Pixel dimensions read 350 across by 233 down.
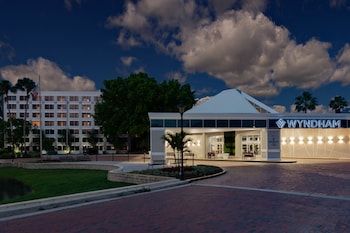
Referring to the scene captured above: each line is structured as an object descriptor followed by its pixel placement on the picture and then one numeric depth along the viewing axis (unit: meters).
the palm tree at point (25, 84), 60.70
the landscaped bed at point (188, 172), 18.98
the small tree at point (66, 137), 97.56
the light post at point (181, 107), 18.97
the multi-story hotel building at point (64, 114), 102.62
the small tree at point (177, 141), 21.27
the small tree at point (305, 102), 82.56
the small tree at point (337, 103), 75.38
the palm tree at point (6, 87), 60.22
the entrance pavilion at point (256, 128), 34.47
